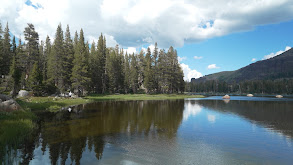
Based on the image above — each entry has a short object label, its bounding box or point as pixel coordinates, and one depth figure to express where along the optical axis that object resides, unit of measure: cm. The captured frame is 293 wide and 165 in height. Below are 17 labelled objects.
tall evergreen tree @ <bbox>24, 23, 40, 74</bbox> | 5143
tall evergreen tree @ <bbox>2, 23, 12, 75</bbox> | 5250
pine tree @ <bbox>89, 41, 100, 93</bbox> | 6408
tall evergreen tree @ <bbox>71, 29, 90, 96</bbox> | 4916
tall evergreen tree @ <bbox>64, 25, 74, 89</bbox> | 5272
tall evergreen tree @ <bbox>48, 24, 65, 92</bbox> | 5047
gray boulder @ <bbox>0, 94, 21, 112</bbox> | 1708
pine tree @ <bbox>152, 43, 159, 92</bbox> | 7888
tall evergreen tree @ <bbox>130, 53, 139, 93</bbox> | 7912
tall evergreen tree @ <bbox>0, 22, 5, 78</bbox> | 4713
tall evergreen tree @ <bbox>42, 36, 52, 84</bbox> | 6564
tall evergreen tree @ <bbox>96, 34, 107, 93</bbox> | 6756
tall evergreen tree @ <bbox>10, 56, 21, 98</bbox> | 3478
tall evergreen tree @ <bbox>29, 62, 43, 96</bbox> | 3675
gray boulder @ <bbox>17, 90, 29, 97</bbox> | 3416
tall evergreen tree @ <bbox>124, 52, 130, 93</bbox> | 8094
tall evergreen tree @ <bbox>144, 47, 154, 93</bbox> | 7344
